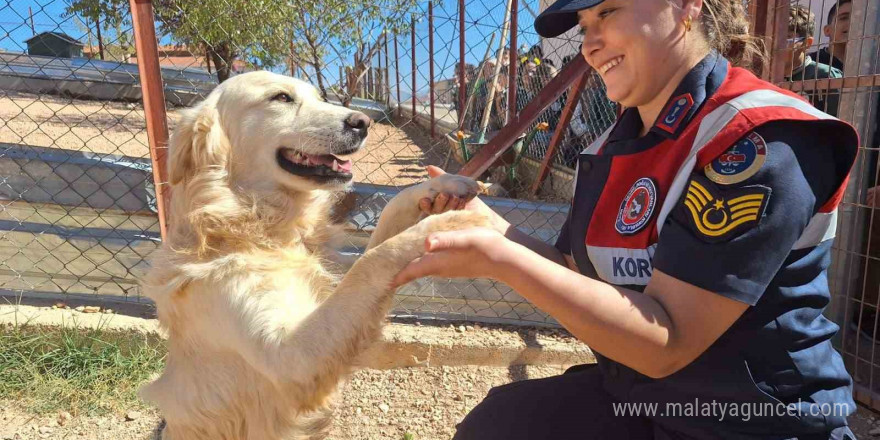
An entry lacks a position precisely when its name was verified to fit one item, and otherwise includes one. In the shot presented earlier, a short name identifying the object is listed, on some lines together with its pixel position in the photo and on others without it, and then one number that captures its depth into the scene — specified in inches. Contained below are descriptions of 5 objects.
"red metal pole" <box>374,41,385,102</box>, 395.9
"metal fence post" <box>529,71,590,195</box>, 153.6
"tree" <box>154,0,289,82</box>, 182.5
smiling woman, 48.3
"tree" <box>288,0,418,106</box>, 201.2
